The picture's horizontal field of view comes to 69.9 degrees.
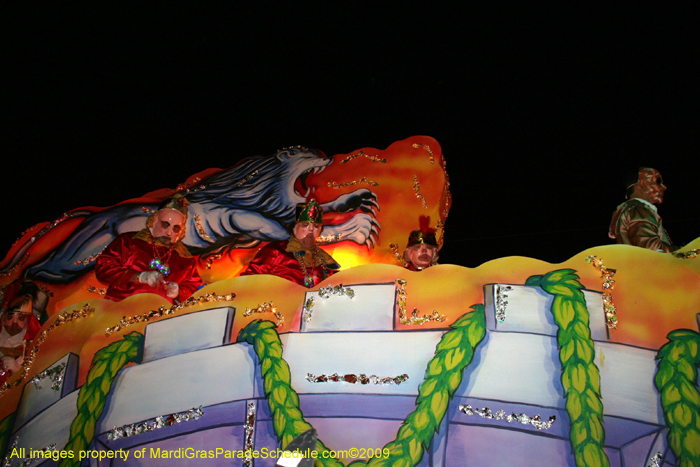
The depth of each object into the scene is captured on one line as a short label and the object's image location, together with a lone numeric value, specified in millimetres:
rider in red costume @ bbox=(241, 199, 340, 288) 3143
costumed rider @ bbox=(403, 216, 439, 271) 3285
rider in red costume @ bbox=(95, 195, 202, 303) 2750
